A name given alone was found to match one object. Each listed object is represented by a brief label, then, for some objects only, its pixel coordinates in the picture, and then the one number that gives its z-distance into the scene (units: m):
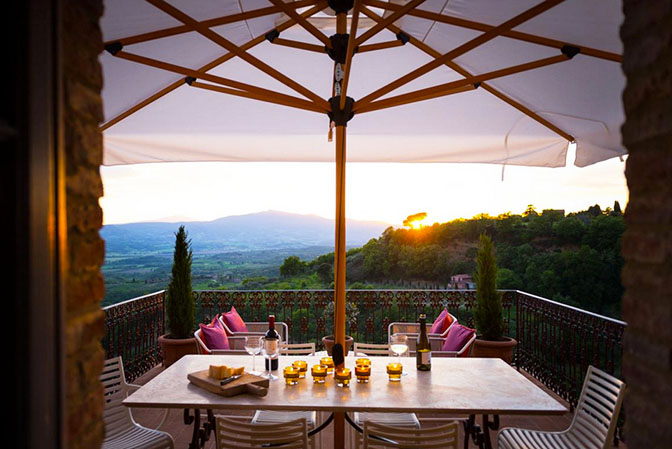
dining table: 2.49
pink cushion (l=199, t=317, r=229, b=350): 4.54
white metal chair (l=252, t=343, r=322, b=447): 3.21
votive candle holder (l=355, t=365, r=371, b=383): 2.92
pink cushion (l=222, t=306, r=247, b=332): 5.32
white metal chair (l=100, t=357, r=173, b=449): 2.90
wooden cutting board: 2.65
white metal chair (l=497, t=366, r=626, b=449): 2.67
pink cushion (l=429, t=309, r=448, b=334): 5.26
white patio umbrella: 2.82
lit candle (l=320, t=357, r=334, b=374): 3.15
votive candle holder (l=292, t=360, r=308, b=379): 3.03
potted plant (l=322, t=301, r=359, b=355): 6.87
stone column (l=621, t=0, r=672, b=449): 1.07
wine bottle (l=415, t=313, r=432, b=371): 3.20
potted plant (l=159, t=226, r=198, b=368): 5.72
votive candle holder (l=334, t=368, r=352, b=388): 2.85
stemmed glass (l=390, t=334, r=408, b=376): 3.21
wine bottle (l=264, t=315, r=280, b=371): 3.01
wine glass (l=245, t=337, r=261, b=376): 3.04
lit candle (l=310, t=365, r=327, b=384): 2.91
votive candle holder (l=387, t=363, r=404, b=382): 2.94
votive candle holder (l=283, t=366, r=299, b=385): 2.88
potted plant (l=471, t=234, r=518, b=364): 5.75
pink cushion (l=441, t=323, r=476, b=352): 4.41
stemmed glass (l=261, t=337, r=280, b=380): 3.01
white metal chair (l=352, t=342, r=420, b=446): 3.21
